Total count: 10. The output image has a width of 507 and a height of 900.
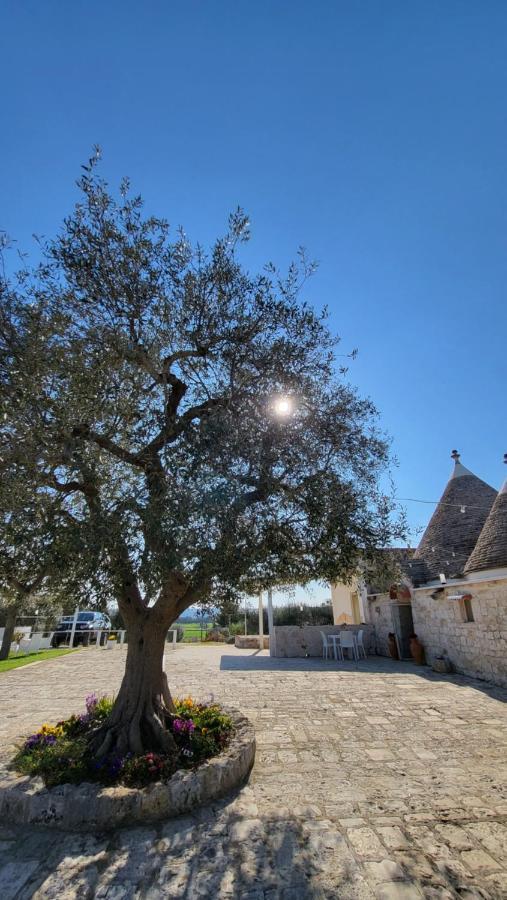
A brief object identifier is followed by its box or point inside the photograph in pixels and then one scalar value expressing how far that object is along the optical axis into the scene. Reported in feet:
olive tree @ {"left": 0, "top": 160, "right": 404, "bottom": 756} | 16.29
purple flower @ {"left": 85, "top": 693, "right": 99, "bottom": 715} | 25.28
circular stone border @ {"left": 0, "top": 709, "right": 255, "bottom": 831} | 15.65
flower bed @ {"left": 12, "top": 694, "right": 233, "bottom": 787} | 17.60
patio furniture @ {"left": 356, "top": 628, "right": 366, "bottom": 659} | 62.08
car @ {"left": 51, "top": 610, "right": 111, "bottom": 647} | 94.38
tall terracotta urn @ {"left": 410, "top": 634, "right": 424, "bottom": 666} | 54.03
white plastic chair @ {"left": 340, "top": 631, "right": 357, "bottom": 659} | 59.93
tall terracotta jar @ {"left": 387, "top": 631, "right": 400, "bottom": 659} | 59.22
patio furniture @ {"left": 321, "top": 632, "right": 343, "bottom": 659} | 61.00
